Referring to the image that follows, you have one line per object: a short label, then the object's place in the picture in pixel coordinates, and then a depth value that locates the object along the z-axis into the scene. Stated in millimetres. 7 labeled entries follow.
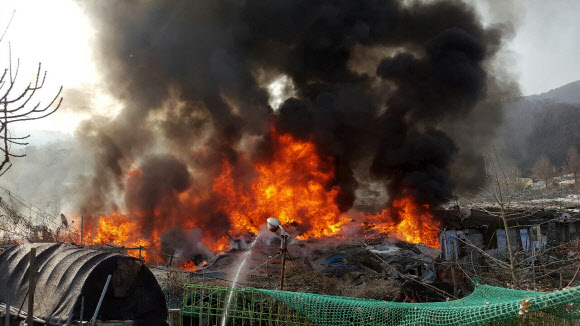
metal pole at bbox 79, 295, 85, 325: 6156
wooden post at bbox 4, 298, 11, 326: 4473
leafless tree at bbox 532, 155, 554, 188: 49300
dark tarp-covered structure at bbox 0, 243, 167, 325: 6805
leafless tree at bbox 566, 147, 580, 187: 46156
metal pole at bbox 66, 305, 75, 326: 6096
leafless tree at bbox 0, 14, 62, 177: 4078
